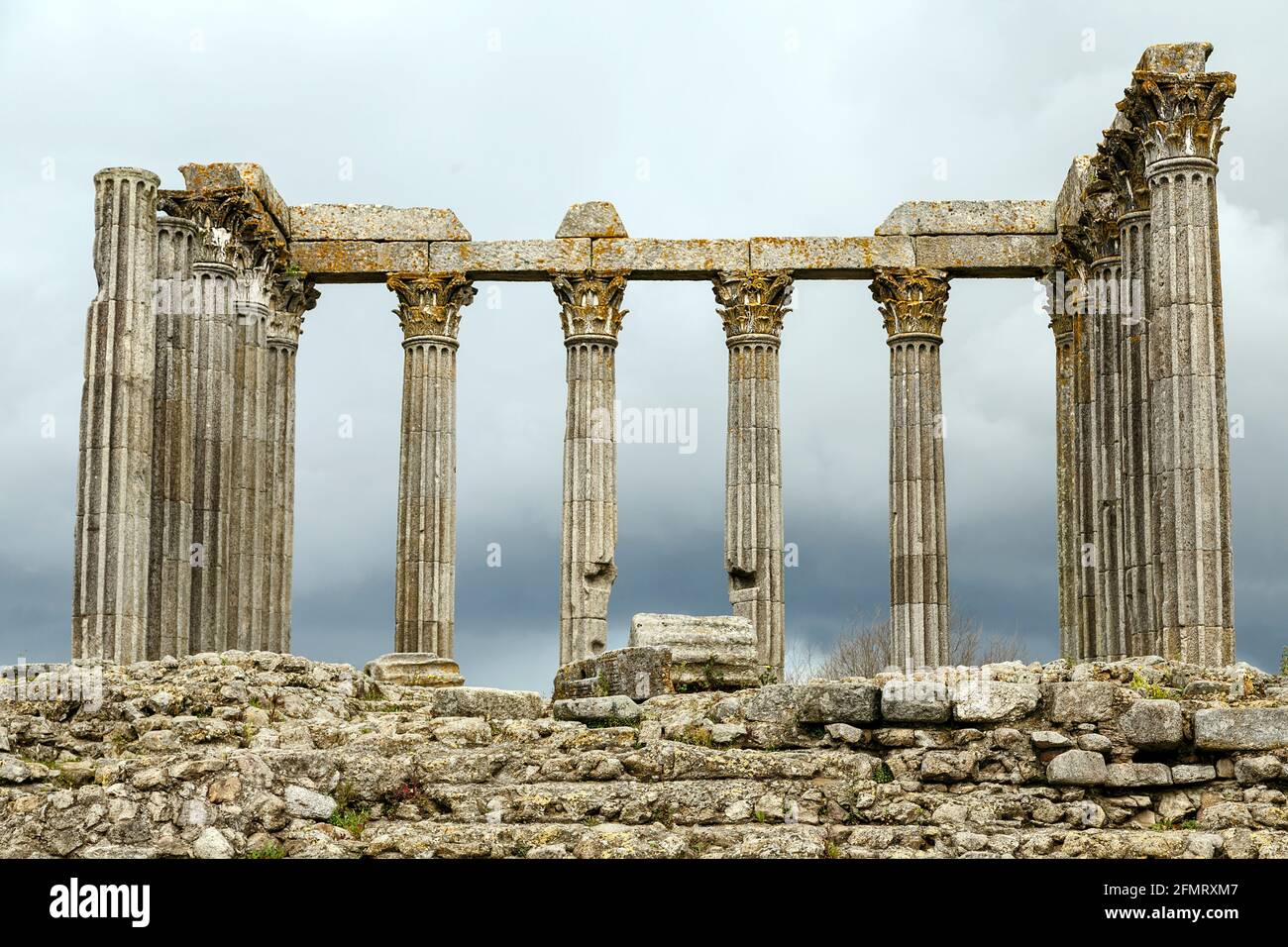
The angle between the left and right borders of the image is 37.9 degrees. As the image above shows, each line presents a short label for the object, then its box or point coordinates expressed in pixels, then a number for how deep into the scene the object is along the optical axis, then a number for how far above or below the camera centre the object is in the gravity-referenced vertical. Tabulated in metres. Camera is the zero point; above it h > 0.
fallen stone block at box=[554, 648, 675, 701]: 21.88 -1.23
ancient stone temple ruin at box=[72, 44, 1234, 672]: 25.77 +3.23
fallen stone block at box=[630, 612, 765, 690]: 22.80 -0.97
